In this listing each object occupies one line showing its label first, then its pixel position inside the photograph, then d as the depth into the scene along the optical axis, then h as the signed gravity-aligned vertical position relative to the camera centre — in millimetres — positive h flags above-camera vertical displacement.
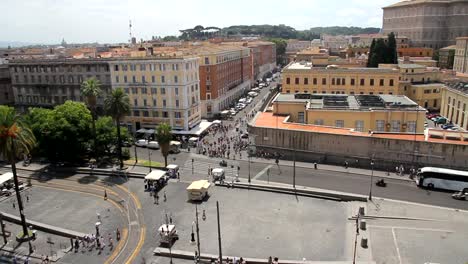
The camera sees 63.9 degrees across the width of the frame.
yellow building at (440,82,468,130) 67675 -11578
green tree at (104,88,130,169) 55469 -8089
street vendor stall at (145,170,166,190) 47906 -16640
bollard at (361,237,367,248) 32947 -17054
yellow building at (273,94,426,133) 58375 -10843
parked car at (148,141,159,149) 67062 -16912
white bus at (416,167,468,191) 43750 -15832
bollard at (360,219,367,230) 36031 -17017
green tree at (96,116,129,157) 59591 -13429
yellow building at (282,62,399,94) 80250 -7713
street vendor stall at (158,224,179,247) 34375 -16888
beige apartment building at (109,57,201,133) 71375 -7623
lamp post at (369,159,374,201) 41947 -16352
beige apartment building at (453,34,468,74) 103938 -4044
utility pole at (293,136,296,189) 57166 -14666
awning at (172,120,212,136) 71656 -15808
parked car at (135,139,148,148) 68312 -16851
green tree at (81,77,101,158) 55166 -6111
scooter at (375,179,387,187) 46312 -16876
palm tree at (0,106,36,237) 36072 -8325
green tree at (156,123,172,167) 53000 -12256
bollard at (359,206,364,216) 38438 -16767
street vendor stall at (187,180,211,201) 43531 -16387
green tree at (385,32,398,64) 95375 -1967
